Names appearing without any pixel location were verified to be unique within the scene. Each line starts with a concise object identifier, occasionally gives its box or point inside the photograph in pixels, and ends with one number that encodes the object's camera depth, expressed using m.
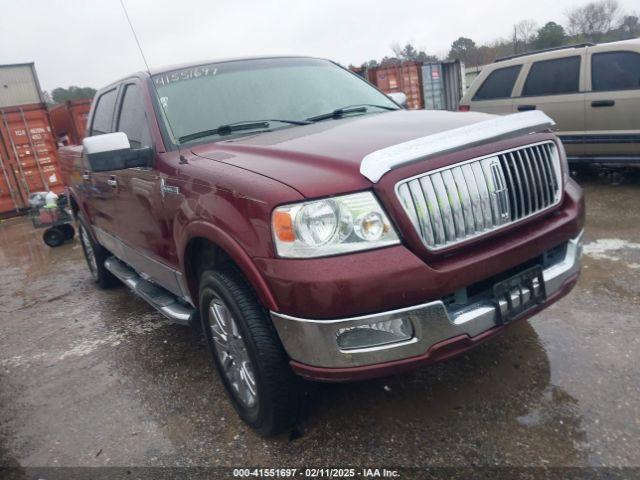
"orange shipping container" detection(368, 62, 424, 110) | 19.27
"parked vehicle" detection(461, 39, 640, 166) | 6.48
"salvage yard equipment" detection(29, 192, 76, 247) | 8.29
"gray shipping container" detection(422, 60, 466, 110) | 20.31
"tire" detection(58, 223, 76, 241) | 8.48
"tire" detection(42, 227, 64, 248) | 8.25
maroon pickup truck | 2.12
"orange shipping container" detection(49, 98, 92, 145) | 14.09
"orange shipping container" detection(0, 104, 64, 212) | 11.99
